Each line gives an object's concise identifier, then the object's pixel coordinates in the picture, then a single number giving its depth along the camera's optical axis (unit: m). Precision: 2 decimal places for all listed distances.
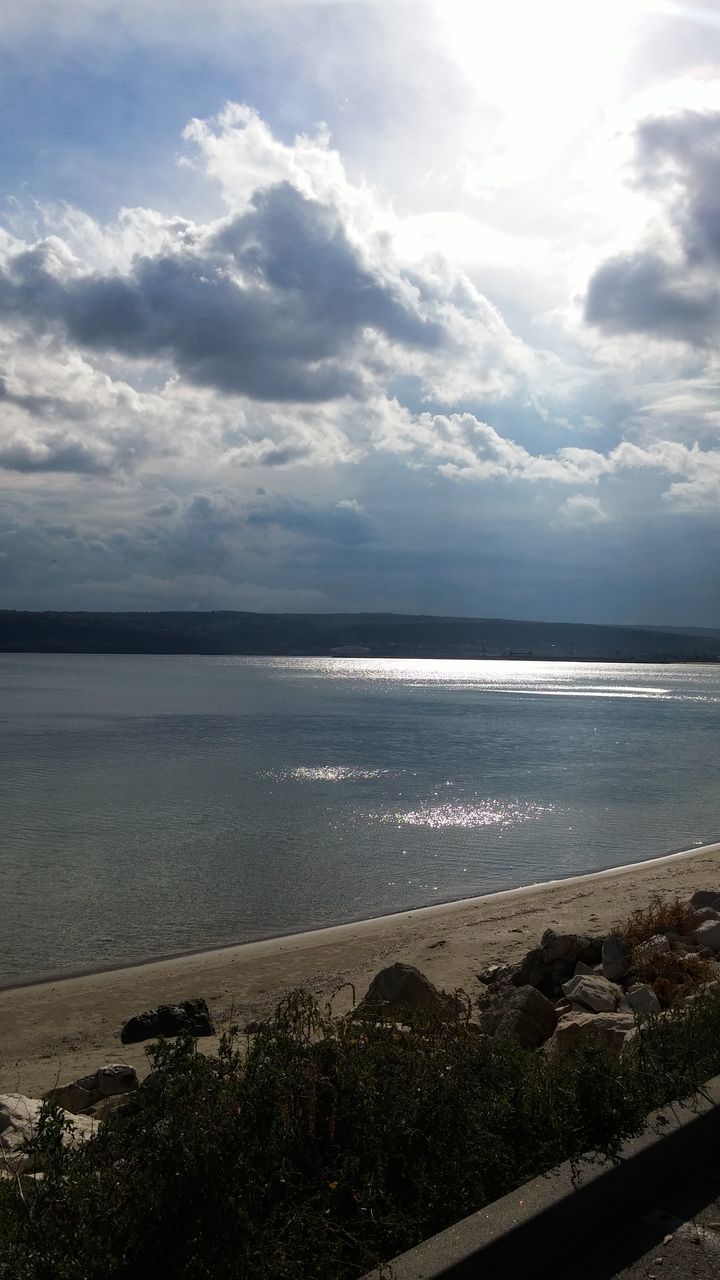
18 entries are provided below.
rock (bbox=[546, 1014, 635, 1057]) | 6.29
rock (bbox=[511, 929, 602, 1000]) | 9.23
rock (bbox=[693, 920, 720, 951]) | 10.13
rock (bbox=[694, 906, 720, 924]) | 11.26
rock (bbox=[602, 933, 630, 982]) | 9.05
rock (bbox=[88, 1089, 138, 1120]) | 5.59
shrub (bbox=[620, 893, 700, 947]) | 10.46
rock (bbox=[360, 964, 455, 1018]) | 8.27
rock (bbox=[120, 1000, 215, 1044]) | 8.84
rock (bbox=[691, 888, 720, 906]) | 12.55
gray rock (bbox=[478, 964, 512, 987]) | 9.68
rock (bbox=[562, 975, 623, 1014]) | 7.74
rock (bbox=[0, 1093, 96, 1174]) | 4.81
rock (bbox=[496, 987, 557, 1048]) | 7.14
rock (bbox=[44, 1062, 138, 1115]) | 6.61
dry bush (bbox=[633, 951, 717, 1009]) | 8.09
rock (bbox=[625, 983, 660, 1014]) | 7.43
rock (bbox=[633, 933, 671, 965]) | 9.09
